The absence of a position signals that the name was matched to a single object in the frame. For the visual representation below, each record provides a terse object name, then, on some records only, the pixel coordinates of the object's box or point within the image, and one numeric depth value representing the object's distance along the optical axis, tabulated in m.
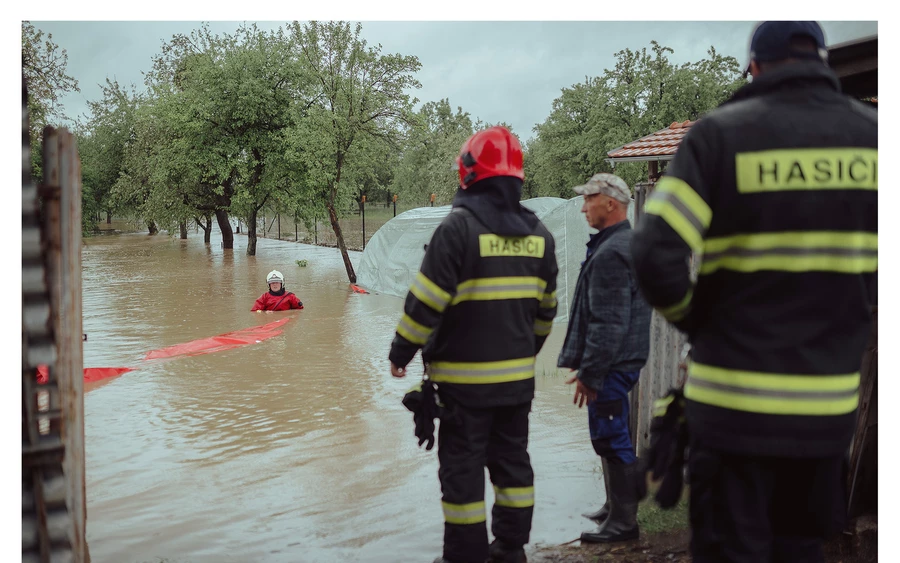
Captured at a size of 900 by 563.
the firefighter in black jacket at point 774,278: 2.24
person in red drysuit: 14.75
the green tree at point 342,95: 19.47
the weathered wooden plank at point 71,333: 2.67
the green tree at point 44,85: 17.91
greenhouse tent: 13.37
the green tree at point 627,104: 36.53
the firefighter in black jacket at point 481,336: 3.51
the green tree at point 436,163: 48.06
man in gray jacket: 4.02
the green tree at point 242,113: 29.00
